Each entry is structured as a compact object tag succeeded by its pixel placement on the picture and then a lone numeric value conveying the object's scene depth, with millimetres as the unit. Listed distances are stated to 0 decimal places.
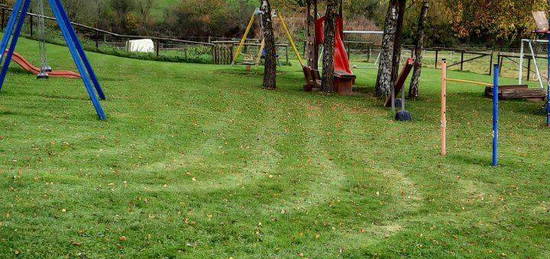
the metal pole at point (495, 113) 11273
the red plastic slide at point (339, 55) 23922
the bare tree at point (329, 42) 21291
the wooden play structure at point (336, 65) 22531
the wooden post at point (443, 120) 12062
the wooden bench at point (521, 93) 23594
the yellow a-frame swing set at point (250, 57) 29977
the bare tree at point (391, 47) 20781
